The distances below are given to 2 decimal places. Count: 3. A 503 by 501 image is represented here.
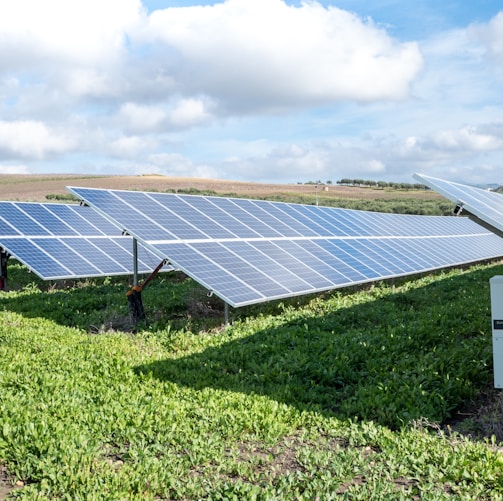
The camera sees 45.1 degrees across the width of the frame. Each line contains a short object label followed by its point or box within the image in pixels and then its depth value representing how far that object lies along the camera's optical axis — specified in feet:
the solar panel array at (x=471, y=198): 24.45
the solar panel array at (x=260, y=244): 35.73
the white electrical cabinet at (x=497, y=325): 19.52
